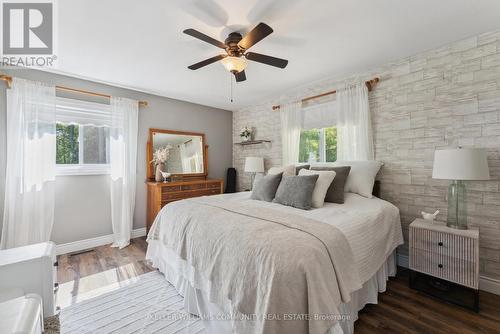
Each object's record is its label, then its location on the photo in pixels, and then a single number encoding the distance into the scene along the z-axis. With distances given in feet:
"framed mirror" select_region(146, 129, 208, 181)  12.10
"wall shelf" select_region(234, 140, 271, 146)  13.37
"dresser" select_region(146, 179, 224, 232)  11.05
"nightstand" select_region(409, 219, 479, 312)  5.72
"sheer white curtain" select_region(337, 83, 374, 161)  8.88
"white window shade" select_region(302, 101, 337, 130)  10.28
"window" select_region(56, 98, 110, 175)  9.69
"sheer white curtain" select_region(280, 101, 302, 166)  11.51
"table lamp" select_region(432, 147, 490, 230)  5.78
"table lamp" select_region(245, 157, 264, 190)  12.57
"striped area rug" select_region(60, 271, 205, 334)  5.21
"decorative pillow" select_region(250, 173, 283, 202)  7.93
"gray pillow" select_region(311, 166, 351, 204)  7.45
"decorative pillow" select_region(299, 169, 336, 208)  7.02
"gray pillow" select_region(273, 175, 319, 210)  6.77
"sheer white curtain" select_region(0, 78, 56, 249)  8.27
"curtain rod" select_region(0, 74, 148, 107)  8.05
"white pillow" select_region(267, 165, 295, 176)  8.75
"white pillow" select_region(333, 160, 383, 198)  7.97
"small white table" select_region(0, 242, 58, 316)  4.43
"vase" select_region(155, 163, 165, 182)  11.85
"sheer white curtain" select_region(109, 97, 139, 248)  10.58
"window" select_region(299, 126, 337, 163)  10.53
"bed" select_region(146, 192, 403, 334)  3.37
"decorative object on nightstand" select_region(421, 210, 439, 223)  6.79
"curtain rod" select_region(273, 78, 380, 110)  8.71
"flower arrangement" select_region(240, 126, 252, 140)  14.12
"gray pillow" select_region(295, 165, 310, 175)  9.10
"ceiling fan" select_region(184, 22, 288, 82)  5.76
